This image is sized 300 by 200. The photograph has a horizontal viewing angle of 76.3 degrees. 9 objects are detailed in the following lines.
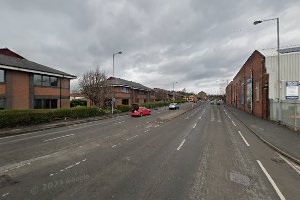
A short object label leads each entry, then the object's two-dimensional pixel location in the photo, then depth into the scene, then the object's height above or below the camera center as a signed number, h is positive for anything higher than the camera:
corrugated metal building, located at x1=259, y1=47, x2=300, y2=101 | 21.26 +3.36
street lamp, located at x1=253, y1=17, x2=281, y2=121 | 17.31 +7.14
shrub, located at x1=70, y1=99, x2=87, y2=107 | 46.55 -0.72
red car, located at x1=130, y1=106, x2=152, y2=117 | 29.52 -1.85
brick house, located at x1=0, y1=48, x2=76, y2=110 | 21.45 +1.94
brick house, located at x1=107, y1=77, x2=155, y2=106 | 47.53 +1.89
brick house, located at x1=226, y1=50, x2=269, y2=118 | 24.36 +2.24
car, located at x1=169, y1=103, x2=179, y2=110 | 47.79 -1.73
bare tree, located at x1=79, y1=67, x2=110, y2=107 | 34.09 +2.69
